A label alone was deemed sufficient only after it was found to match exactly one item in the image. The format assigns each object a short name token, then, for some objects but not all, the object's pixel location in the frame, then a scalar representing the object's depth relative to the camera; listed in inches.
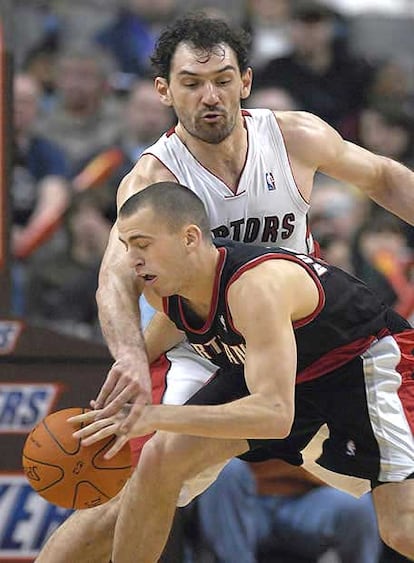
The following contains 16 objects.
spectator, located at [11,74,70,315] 573.6
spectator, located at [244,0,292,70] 751.7
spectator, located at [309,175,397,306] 573.6
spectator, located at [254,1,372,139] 717.3
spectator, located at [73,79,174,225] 597.5
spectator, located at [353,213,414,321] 560.8
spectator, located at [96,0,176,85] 715.4
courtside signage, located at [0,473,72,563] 493.7
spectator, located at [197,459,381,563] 531.5
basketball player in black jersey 329.4
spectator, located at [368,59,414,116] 730.8
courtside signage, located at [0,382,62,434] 489.4
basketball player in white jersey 378.9
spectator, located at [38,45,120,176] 668.1
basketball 361.7
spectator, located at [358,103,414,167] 706.2
